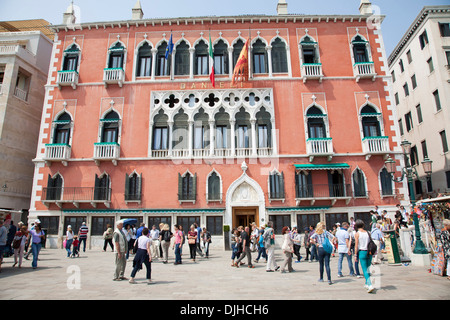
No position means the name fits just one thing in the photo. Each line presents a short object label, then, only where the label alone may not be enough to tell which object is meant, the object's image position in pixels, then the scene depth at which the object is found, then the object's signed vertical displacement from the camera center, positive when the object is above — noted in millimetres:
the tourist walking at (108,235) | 16266 -344
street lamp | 10727 +1983
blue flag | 19875 +12227
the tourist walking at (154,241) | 13416 -603
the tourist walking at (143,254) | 8211 -744
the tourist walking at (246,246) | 11039 -750
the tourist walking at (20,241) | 10938 -390
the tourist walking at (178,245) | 11883 -710
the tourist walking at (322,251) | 8178 -738
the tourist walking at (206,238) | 14398 -542
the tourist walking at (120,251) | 8336 -640
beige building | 20516 +9165
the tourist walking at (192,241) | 12719 -599
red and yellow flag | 19281 +10673
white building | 21875 +10636
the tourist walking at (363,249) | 7073 -612
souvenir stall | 9023 +197
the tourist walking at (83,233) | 15758 -194
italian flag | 19641 +10734
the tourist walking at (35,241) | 10658 -406
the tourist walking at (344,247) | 8984 -702
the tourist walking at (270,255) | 10336 -1034
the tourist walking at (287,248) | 9607 -745
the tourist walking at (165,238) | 12320 -434
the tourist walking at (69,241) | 14172 -551
